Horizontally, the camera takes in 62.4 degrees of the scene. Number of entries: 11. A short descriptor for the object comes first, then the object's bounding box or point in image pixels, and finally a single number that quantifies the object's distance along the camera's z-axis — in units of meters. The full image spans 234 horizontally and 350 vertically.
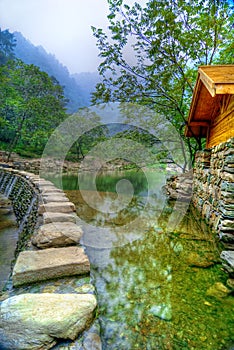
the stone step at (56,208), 3.50
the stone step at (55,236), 2.29
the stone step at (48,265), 1.75
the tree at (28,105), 18.16
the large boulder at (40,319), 1.17
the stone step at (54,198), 4.15
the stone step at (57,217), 2.96
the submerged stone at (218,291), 2.09
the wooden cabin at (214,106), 3.05
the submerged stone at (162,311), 1.75
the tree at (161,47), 6.76
